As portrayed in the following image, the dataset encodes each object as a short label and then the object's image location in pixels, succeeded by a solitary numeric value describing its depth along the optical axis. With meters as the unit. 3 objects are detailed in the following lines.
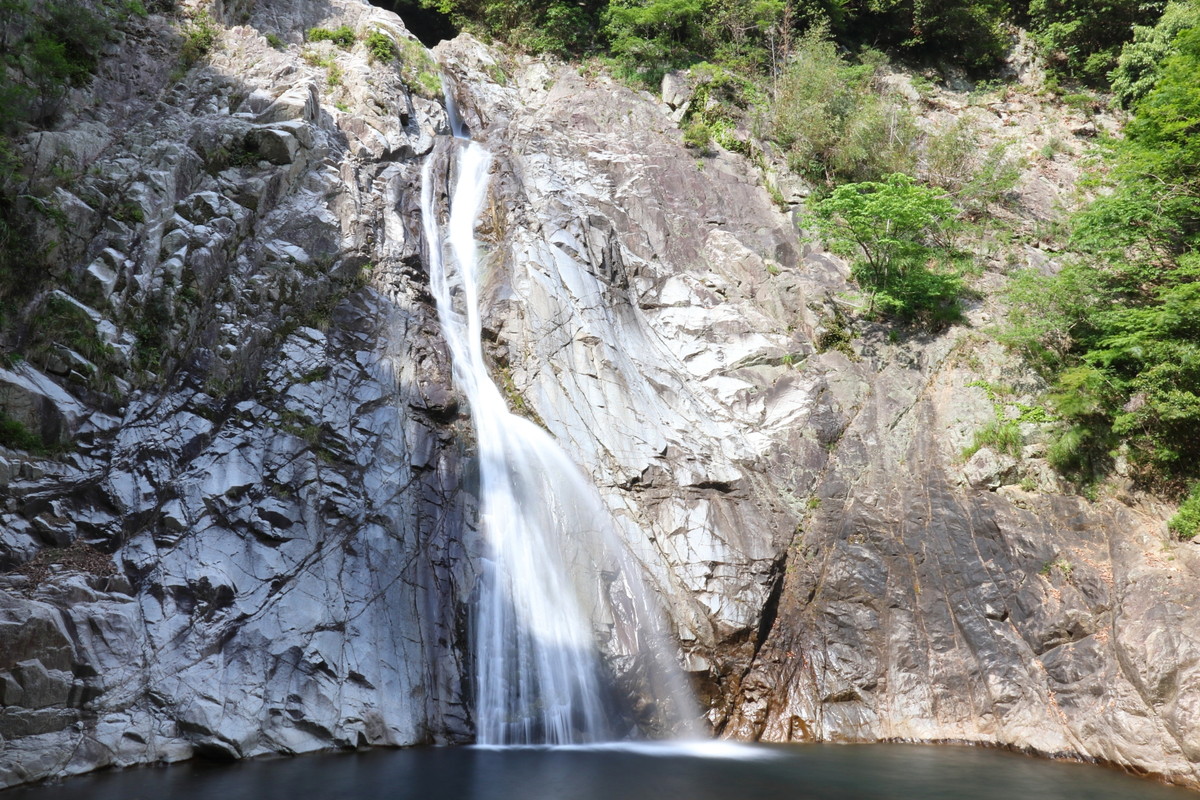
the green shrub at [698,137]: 23.62
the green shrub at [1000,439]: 14.88
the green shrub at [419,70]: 23.64
